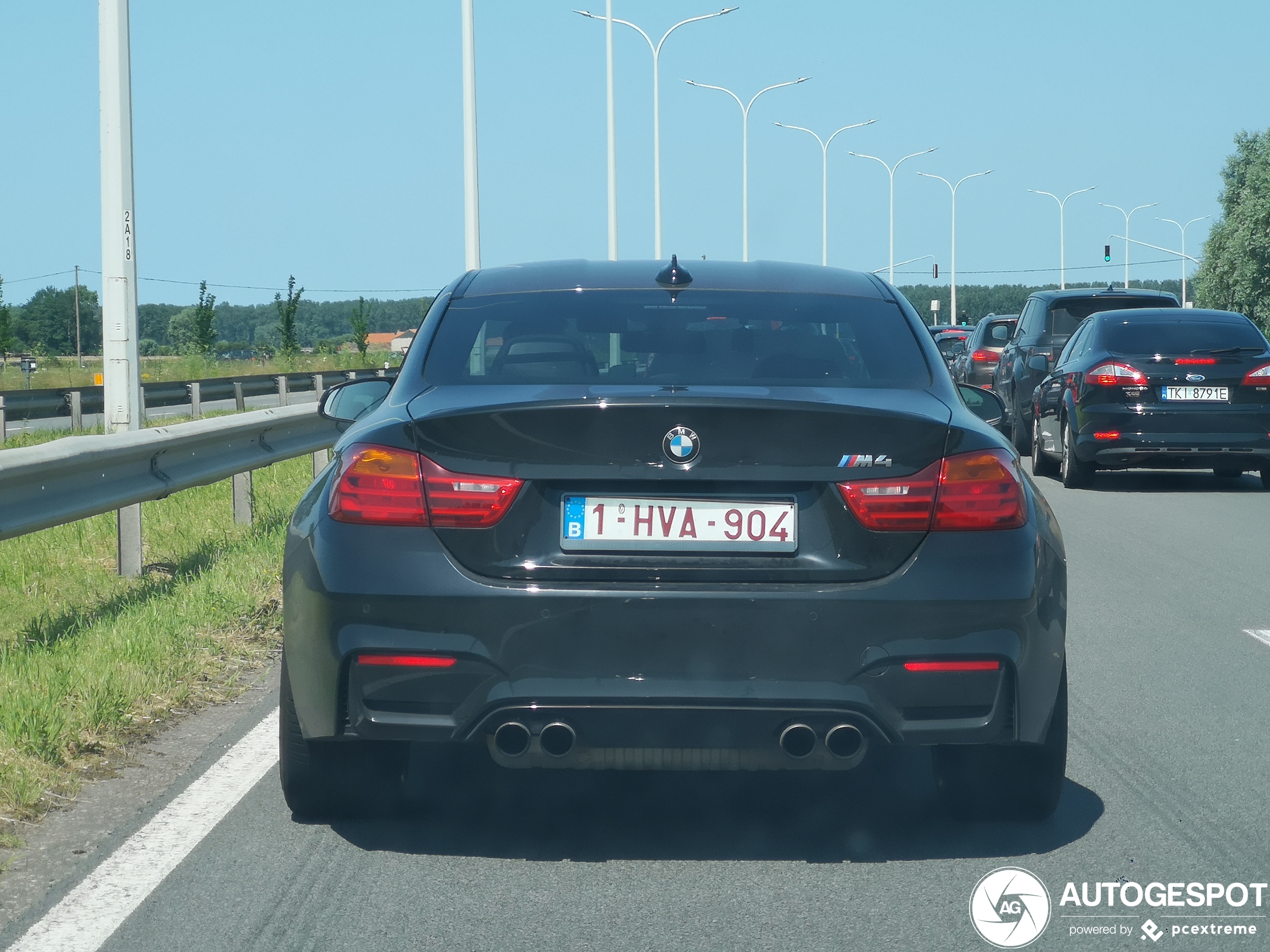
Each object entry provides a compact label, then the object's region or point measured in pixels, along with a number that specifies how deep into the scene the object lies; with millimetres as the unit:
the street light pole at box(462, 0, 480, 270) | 22844
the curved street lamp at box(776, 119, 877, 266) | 67562
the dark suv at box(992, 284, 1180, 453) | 19078
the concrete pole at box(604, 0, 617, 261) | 33812
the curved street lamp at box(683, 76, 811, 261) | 57344
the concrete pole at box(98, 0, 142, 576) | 11750
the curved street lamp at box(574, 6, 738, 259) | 43562
